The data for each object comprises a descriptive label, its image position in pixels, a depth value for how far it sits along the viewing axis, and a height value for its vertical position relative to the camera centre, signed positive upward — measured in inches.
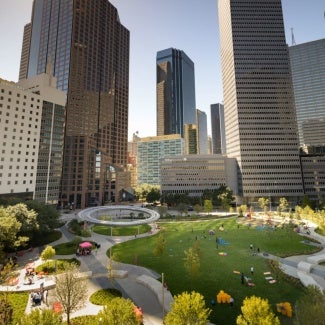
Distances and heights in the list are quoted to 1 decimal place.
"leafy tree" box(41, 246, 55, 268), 1675.7 -453.7
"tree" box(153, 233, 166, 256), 1692.9 -421.4
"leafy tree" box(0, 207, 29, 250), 1606.8 -269.2
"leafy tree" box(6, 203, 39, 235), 1944.1 -219.6
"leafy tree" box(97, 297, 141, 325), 666.3 -366.5
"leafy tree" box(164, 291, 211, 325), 709.3 -384.1
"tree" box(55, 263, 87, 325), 954.1 -418.8
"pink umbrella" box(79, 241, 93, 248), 1955.3 -457.2
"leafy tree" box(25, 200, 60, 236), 2296.1 -246.4
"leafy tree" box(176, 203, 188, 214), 4069.1 -312.7
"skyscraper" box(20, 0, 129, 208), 5698.8 +3314.5
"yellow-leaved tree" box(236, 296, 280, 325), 689.0 -376.4
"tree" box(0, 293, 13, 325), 792.9 -434.3
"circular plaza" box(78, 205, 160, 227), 2413.9 -320.1
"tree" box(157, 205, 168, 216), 3993.6 -338.3
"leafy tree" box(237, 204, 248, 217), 4001.0 -352.9
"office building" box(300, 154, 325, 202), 6063.0 +385.9
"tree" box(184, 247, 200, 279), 1266.0 -417.0
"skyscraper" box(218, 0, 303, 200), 6063.0 +2427.0
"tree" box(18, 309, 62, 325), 640.4 -361.2
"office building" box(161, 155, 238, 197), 6205.7 +446.8
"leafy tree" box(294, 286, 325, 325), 633.6 -361.7
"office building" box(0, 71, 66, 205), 3740.2 +985.8
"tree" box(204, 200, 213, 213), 3976.4 -255.4
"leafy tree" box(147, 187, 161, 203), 5566.4 -125.8
